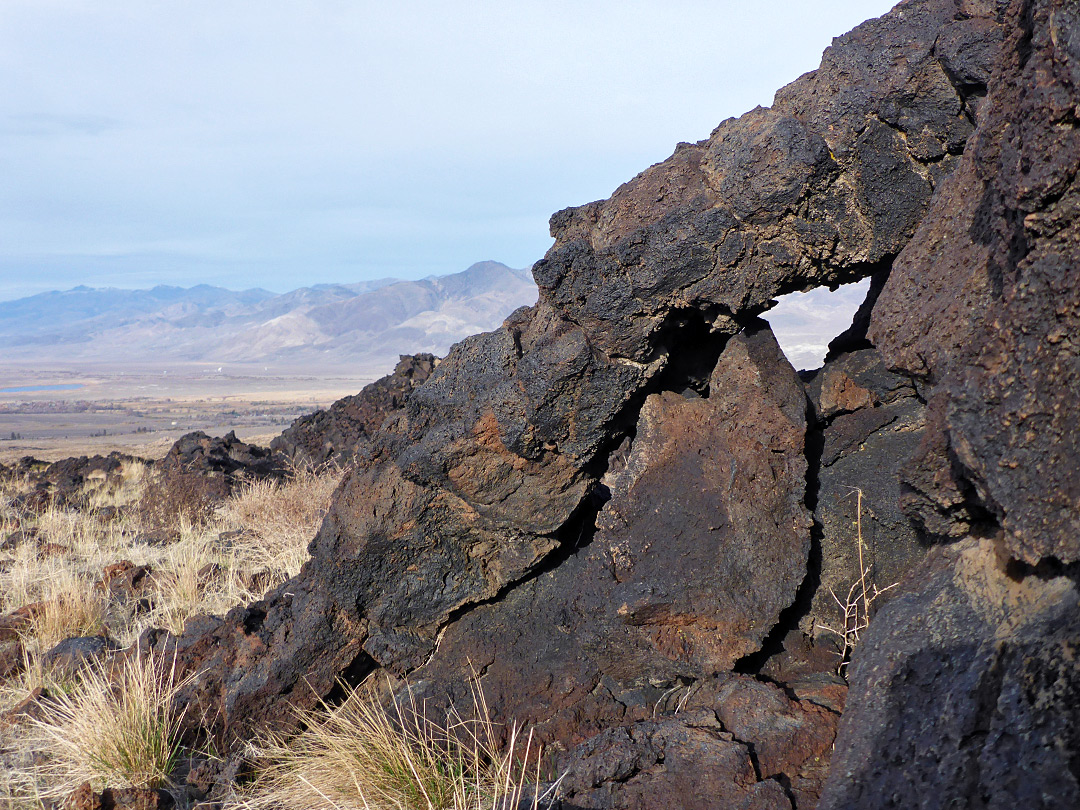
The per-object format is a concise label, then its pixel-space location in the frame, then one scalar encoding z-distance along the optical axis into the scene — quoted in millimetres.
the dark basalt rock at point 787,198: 3219
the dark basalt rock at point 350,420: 12289
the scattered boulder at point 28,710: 4702
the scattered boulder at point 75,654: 5348
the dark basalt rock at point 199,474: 10344
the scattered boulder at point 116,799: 3439
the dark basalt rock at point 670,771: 2717
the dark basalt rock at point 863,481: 3414
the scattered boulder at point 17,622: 6125
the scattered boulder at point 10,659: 5635
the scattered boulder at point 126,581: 6977
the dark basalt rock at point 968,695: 1839
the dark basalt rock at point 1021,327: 1881
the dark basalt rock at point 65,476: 12039
